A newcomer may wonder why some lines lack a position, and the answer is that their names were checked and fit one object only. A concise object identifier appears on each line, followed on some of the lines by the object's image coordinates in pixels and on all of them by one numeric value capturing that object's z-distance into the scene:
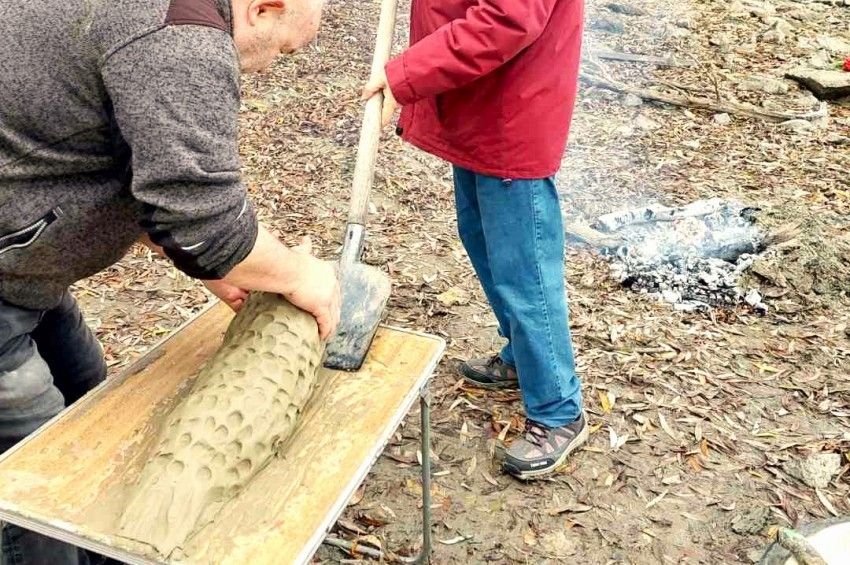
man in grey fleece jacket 1.62
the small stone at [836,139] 6.33
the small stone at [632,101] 6.98
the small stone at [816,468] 3.24
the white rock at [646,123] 6.61
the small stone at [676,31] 8.59
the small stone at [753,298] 4.29
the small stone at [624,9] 9.16
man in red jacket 2.66
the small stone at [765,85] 7.31
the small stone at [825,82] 7.18
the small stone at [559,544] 2.97
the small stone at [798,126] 6.52
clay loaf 1.77
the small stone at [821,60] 7.81
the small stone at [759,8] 9.28
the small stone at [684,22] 8.85
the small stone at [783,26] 8.77
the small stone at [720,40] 8.39
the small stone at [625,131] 6.49
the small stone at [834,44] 8.29
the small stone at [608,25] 8.65
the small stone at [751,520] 3.02
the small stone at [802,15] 9.37
